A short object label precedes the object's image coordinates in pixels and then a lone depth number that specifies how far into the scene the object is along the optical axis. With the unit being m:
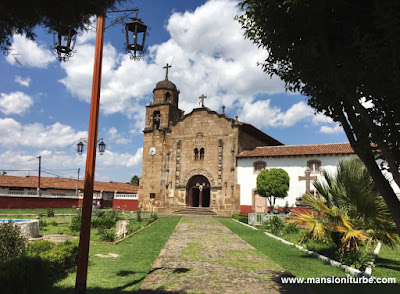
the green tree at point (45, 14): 4.27
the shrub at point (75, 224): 14.09
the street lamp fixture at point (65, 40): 5.33
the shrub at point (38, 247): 7.12
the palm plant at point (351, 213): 7.93
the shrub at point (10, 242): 6.65
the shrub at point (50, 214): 21.76
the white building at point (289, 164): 27.09
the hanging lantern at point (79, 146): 21.40
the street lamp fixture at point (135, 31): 6.43
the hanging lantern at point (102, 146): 21.76
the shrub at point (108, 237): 11.15
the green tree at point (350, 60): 3.81
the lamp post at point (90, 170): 5.09
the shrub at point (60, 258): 6.29
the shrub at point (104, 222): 15.22
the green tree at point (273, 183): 24.42
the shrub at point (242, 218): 21.96
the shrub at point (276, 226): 15.12
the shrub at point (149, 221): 18.41
